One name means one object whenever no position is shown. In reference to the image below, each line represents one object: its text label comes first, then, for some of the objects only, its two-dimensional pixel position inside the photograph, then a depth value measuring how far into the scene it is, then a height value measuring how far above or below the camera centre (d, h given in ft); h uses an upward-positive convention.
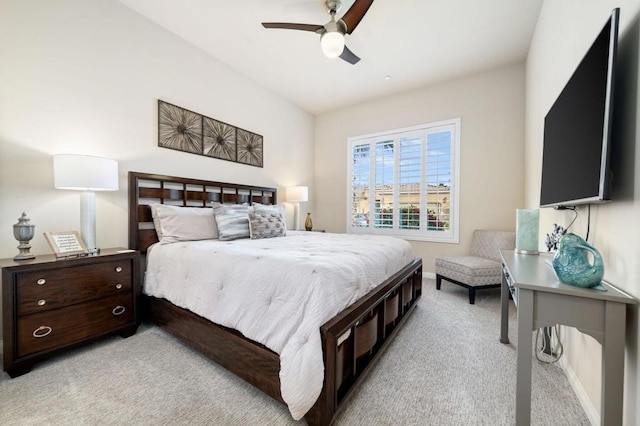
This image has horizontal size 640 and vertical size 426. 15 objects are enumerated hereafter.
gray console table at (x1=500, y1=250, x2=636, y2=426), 3.13 -1.43
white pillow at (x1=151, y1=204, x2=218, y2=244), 8.29 -0.55
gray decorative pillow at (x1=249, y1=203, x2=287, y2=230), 9.89 -0.02
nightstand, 5.32 -2.31
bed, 4.21 -2.68
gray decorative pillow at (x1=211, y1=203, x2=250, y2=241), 8.85 -0.49
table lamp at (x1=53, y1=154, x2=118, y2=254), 6.35 +0.73
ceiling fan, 6.78 +5.22
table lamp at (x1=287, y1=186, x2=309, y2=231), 14.32 +0.84
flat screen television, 3.40 +1.39
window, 12.84 +1.54
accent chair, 9.74 -2.15
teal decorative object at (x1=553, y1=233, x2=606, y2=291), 3.42 -0.74
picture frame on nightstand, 6.32 -0.97
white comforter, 4.02 -1.64
